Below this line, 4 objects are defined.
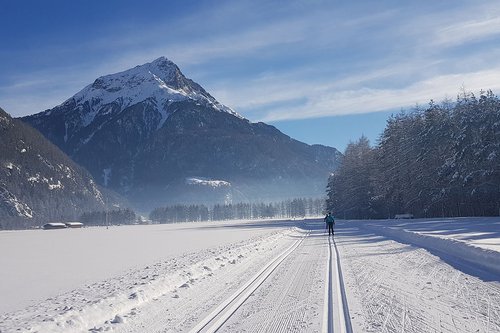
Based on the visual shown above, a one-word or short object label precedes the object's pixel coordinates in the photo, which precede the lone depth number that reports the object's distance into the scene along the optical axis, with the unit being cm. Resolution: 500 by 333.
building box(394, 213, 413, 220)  6032
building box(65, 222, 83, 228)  17252
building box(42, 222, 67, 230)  15959
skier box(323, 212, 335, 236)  3719
